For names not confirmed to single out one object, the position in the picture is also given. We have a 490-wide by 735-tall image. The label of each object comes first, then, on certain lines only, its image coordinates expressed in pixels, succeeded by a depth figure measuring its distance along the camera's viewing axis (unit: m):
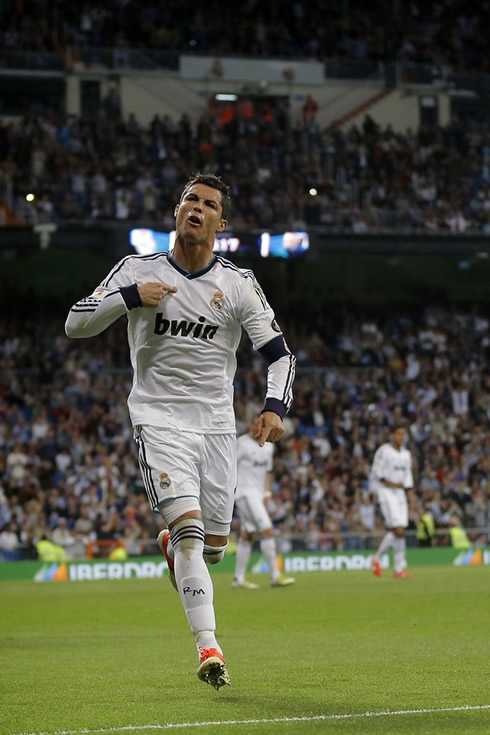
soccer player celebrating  7.25
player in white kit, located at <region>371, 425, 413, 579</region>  22.97
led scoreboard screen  31.95
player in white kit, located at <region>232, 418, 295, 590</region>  20.30
